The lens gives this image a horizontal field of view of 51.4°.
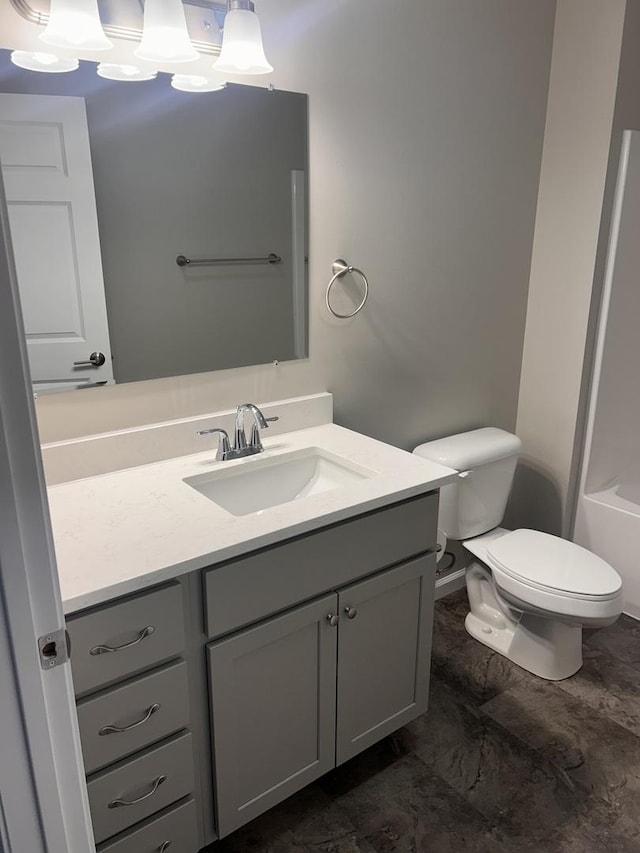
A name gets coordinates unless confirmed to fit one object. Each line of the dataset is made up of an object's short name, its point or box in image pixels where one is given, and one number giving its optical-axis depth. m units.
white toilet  2.09
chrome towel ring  2.05
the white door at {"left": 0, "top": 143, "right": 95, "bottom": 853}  0.71
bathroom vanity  1.27
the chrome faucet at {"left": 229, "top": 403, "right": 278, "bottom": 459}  1.81
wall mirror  1.48
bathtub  2.48
